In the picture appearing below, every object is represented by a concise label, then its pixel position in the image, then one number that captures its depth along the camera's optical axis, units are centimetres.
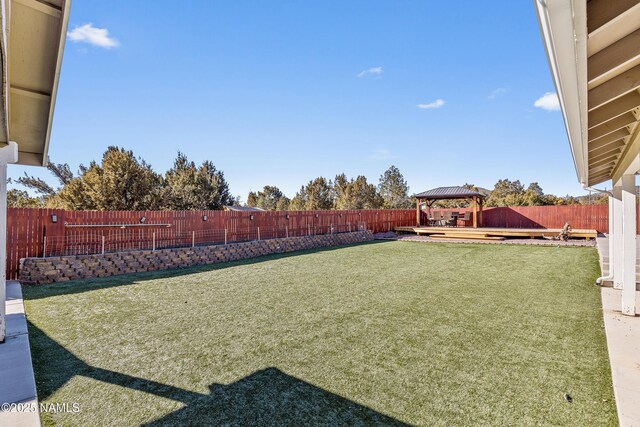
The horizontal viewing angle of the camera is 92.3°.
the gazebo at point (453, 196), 1916
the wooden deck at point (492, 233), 1485
